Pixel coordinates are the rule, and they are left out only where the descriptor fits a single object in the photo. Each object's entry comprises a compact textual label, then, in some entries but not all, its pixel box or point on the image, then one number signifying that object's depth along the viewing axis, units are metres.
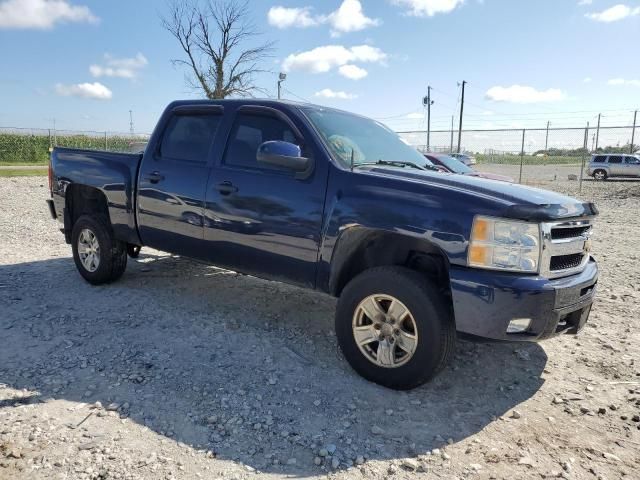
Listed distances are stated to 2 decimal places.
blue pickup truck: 2.97
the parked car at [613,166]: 29.16
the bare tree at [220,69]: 27.39
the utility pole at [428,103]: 46.19
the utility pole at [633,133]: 20.02
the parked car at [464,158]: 27.27
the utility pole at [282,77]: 27.12
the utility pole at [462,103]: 41.25
